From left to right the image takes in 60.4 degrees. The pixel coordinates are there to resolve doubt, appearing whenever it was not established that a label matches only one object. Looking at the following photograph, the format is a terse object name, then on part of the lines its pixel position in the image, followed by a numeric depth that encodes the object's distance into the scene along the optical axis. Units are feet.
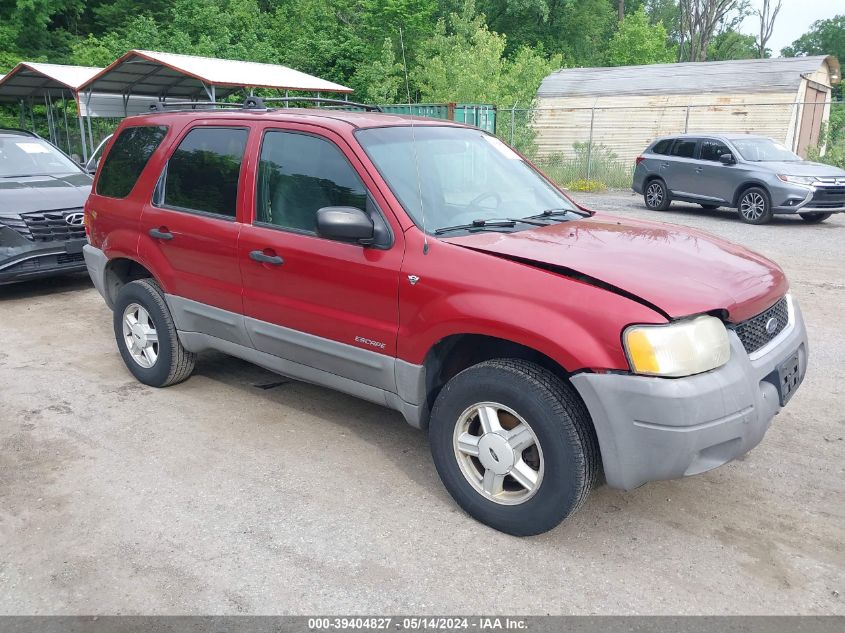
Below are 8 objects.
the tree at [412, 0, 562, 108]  88.12
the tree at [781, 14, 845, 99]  246.88
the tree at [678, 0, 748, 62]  172.86
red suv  9.57
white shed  76.54
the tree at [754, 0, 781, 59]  181.37
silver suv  42.50
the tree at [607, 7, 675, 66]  158.92
